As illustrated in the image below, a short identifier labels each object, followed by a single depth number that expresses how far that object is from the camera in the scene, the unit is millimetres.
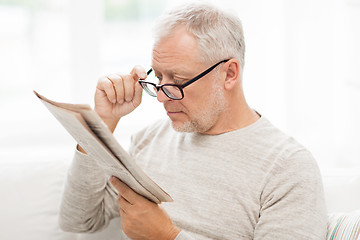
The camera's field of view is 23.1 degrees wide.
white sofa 1758
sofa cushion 1541
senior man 1574
